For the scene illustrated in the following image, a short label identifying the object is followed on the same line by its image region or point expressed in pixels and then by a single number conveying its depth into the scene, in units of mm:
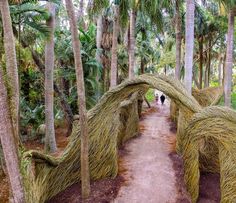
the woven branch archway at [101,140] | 4796
